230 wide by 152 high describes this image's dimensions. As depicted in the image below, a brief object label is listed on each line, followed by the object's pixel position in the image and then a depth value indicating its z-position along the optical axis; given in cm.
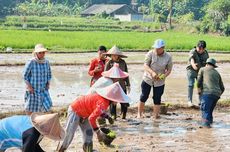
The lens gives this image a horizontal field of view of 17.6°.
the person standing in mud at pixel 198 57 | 1665
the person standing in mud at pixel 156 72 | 1465
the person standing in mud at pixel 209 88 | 1401
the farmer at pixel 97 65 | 1442
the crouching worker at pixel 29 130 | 719
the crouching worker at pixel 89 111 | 909
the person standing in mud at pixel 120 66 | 1417
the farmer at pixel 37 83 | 1166
